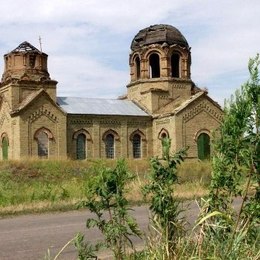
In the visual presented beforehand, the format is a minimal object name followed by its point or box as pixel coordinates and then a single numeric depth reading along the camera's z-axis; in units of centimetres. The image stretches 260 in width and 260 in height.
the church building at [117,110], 3369
